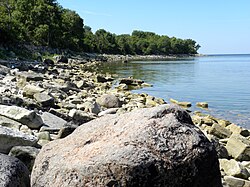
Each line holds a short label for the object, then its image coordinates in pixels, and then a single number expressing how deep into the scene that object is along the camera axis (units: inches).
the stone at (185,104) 587.7
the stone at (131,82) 906.1
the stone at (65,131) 210.2
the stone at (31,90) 394.2
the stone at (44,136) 222.4
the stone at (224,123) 420.7
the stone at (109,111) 369.4
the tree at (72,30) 2398.1
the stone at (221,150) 264.6
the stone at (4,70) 641.6
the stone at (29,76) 605.7
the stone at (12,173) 121.4
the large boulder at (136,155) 114.3
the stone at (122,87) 780.0
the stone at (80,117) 300.4
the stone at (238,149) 270.5
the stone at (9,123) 231.8
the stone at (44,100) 362.0
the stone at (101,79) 905.9
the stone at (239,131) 365.6
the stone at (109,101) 466.5
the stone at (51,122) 253.4
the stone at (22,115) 246.4
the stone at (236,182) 207.0
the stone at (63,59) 1611.0
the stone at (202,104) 589.1
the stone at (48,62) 1292.0
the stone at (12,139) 173.9
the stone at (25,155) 158.0
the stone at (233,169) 223.3
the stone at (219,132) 341.1
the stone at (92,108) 378.4
